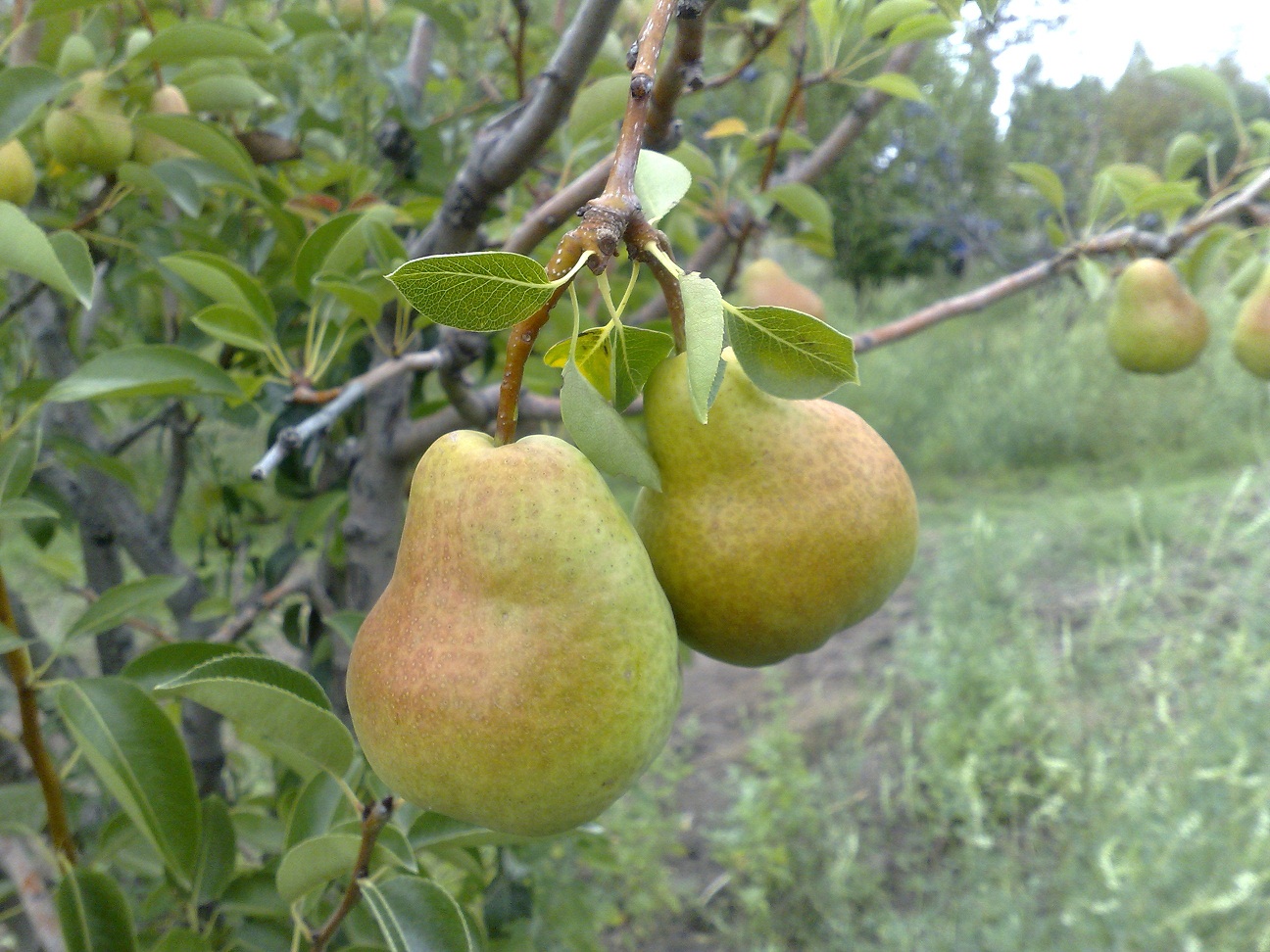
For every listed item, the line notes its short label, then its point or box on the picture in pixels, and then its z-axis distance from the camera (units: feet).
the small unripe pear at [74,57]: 3.36
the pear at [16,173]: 3.42
